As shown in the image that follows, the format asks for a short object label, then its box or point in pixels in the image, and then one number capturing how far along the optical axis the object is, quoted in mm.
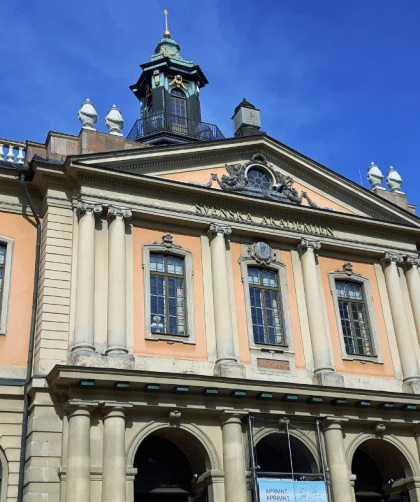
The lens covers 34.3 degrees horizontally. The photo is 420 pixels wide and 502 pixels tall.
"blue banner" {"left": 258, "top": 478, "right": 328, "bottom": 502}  16391
